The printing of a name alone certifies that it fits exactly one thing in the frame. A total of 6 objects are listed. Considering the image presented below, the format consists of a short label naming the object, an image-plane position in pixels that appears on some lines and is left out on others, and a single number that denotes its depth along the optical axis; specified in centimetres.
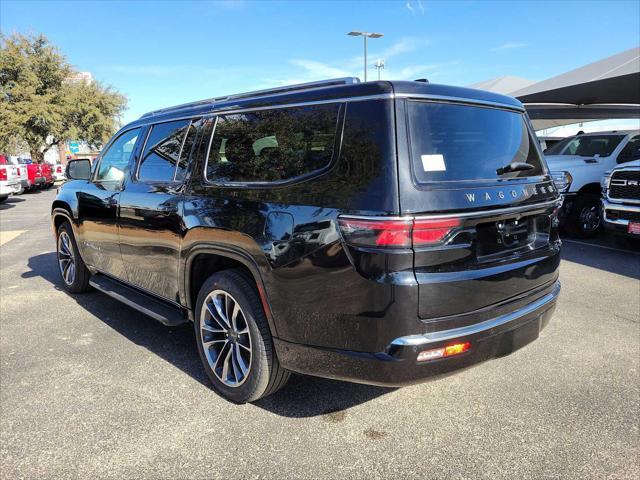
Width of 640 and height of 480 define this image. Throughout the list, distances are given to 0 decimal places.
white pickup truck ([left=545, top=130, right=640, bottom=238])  902
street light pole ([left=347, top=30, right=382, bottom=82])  2182
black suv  225
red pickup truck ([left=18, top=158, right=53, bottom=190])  2031
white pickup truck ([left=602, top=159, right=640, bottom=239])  722
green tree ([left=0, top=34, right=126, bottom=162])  3030
